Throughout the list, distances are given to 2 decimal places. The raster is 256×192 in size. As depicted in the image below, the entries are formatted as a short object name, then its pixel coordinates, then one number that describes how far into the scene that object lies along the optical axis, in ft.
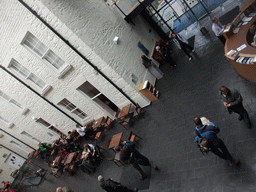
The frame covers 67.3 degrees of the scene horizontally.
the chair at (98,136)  41.63
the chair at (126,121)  37.84
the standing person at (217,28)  32.02
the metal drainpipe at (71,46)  29.50
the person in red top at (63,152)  47.83
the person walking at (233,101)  20.29
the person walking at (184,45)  37.83
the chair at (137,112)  37.09
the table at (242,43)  23.32
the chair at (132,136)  32.25
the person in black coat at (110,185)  22.91
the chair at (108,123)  41.63
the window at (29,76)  38.61
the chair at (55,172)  42.60
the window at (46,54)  34.65
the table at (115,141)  33.61
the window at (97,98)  40.76
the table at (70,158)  39.70
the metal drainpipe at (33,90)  38.41
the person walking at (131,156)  24.88
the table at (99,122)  42.66
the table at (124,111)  37.63
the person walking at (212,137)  18.40
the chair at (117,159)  30.89
